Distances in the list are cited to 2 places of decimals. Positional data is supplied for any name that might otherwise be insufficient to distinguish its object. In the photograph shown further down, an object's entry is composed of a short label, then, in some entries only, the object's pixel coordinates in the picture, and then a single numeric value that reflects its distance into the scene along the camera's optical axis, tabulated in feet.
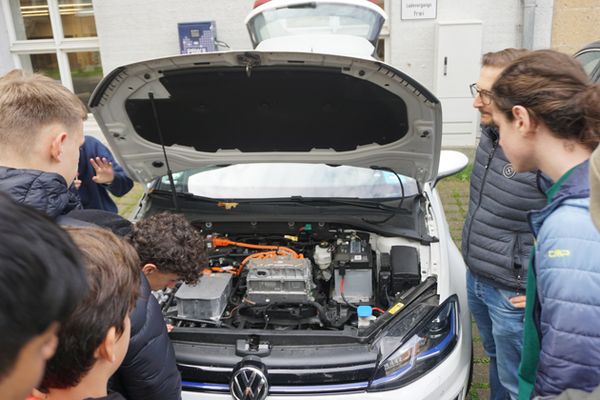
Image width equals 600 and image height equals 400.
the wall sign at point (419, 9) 25.03
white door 24.32
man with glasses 7.84
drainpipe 23.85
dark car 13.44
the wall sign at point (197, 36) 25.77
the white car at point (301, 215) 7.45
